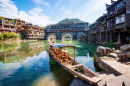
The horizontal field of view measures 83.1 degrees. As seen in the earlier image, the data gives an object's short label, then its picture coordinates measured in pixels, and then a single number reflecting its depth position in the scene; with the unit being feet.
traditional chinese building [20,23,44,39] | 167.36
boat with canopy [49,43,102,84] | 14.47
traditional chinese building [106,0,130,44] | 45.45
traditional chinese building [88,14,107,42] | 85.32
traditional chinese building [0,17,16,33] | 135.23
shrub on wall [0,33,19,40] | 120.80
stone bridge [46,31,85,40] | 191.77
